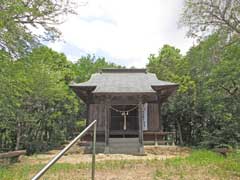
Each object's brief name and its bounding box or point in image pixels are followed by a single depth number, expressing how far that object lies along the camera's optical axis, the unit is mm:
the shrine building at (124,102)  13070
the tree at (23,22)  7160
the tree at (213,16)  10766
